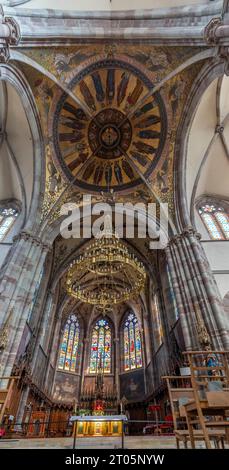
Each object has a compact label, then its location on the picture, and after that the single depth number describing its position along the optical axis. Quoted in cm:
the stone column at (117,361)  1950
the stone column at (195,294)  820
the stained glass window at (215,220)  1317
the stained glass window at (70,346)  1972
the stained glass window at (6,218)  1334
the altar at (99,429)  928
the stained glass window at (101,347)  2056
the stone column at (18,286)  841
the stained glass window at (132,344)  1975
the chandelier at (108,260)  951
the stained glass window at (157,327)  1563
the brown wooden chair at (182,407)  341
